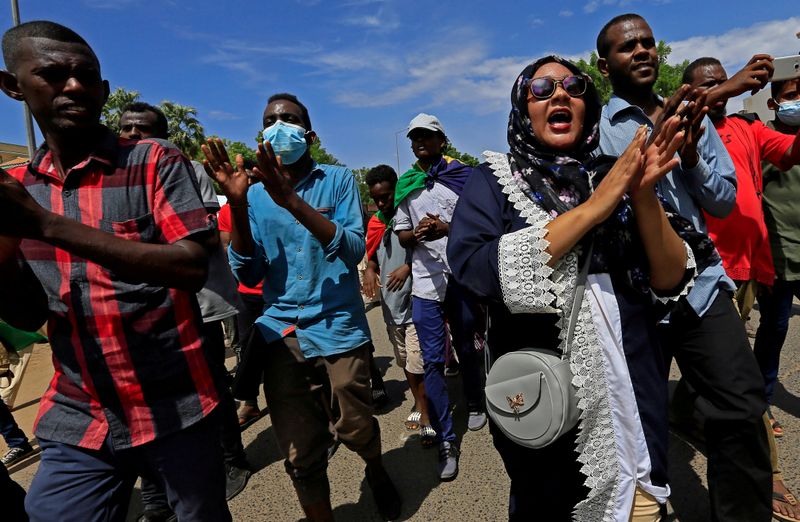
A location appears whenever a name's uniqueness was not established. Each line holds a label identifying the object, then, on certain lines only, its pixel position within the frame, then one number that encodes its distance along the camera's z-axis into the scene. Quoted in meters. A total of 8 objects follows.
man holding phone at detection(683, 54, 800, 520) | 2.55
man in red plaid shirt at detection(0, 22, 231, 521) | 1.53
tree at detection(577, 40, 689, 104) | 22.61
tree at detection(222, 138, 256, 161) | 31.03
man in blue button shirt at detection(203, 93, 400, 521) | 2.43
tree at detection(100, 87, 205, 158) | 28.58
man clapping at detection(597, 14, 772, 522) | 1.95
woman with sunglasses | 1.53
